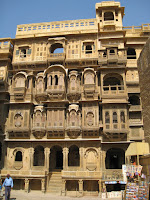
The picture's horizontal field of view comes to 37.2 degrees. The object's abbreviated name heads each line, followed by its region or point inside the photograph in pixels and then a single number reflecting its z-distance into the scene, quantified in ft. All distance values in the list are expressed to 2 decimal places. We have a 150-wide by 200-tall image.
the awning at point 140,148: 57.47
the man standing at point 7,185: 49.26
